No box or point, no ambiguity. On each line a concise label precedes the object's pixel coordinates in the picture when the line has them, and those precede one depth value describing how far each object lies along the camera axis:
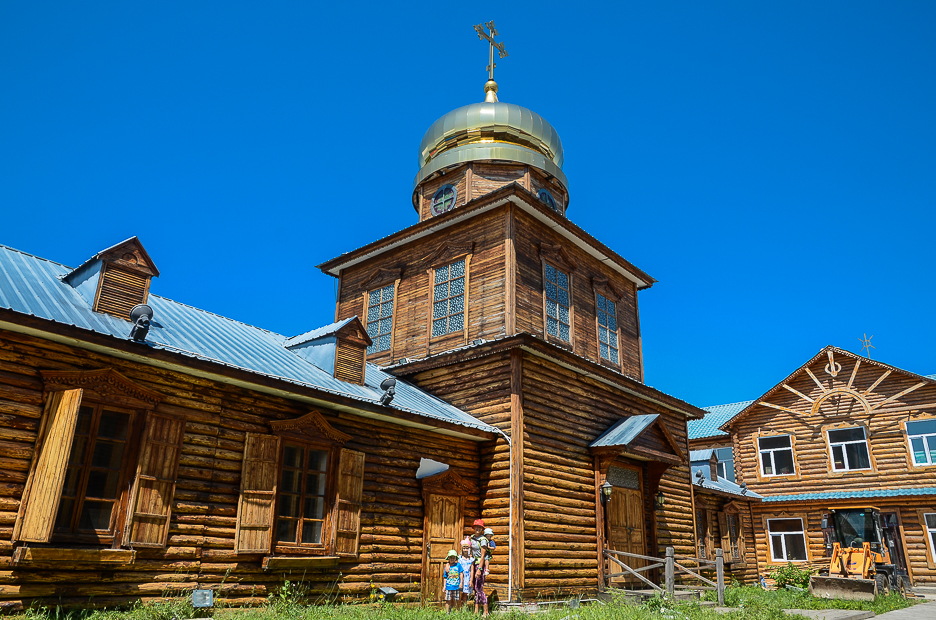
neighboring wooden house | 25.81
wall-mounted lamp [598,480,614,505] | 16.34
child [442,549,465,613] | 11.73
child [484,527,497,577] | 11.85
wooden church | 9.52
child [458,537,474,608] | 11.70
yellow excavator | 18.53
